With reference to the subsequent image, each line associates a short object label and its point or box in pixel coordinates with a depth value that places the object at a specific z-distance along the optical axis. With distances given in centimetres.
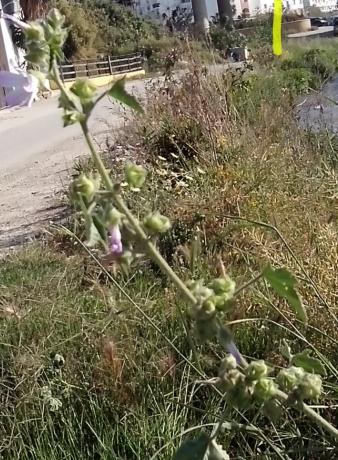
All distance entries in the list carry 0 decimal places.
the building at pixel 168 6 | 5344
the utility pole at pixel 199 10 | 3819
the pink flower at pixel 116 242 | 83
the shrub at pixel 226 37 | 2260
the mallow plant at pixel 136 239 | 82
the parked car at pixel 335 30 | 3684
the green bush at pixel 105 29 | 3266
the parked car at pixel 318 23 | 5286
